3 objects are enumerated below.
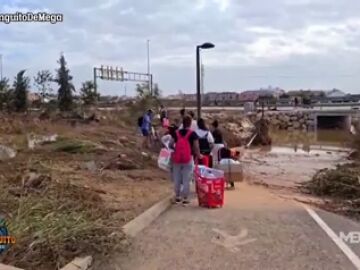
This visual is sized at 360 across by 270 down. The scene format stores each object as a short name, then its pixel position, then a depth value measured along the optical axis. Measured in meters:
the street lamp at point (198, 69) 22.80
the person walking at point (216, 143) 14.24
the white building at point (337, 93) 113.65
